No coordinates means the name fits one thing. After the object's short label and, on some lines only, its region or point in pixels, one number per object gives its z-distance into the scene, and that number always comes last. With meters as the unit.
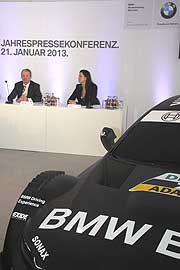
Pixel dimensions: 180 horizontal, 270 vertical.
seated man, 6.03
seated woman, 5.80
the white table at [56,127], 5.25
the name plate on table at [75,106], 5.32
